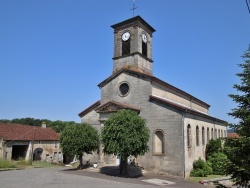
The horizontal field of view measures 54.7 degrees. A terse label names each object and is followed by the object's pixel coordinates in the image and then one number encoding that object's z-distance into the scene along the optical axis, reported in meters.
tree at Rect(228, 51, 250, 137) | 9.45
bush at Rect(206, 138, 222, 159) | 25.70
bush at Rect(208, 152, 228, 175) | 22.02
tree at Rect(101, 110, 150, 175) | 18.61
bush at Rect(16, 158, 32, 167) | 27.94
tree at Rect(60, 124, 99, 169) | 22.09
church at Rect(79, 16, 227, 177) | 21.25
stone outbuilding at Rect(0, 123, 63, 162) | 32.62
